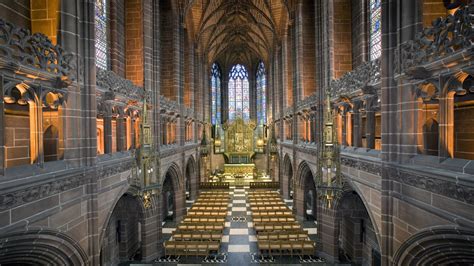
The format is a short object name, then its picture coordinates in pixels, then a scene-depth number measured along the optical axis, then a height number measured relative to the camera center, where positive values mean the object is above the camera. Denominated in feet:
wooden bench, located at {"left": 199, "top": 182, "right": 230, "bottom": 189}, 103.71 -19.51
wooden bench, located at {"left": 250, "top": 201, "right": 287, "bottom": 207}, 73.72 -18.82
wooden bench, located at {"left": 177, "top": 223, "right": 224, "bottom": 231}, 55.57 -18.52
